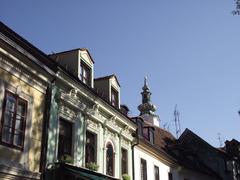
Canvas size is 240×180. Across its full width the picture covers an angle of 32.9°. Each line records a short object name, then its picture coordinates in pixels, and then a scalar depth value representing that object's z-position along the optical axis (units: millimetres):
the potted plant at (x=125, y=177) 21031
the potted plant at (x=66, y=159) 15767
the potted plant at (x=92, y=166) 17656
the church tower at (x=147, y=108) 53812
